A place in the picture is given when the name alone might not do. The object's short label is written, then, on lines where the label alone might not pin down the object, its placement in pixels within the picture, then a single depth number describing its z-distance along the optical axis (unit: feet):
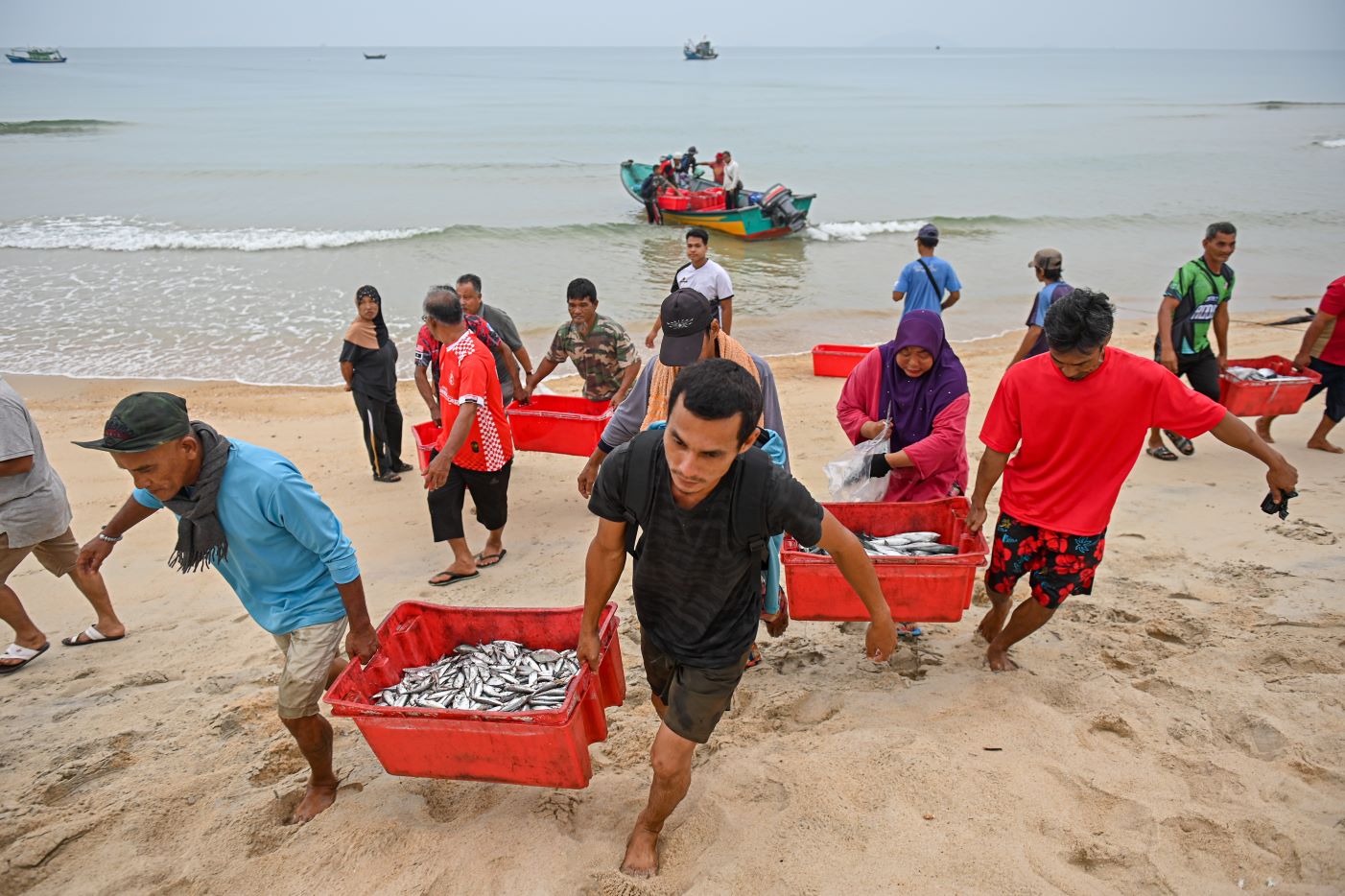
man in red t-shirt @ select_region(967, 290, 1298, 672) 11.50
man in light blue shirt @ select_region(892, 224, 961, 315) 28.53
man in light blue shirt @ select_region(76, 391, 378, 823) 9.45
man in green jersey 22.18
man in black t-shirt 8.14
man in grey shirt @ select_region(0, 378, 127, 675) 14.29
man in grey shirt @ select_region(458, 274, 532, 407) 22.54
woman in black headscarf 23.86
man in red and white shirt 17.38
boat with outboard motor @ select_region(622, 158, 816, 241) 68.54
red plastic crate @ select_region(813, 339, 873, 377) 35.99
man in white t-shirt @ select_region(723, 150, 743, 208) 71.26
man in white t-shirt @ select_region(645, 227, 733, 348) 28.50
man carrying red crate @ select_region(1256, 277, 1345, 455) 23.16
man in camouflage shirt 21.77
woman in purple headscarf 14.23
